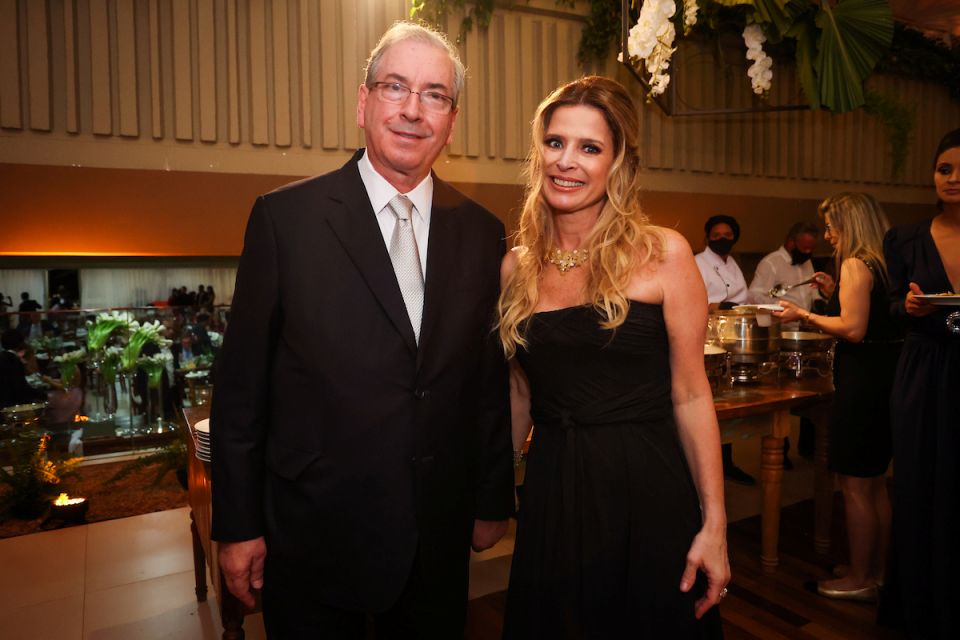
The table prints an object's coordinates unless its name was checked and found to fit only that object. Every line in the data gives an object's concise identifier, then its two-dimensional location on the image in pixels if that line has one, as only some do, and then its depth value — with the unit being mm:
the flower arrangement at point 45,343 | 4113
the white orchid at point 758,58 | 4312
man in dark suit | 1413
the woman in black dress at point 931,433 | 2438
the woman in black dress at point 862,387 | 2924
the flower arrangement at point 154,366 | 4387
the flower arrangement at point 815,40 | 3990
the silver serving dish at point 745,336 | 3174
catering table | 2969
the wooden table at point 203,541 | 2053
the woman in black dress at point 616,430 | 1544
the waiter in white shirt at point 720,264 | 5211
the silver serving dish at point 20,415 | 4113
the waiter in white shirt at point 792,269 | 6055
